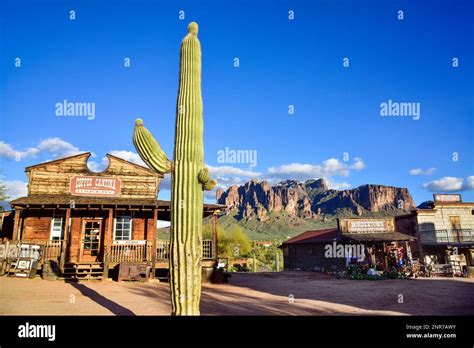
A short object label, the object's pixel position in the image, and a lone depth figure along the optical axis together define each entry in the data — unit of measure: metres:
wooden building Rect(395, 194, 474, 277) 25.58
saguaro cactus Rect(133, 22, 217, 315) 5.51
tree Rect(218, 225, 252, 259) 47.00
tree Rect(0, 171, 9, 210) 32.84
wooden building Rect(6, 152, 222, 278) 15.47
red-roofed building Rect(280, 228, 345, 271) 25.98
